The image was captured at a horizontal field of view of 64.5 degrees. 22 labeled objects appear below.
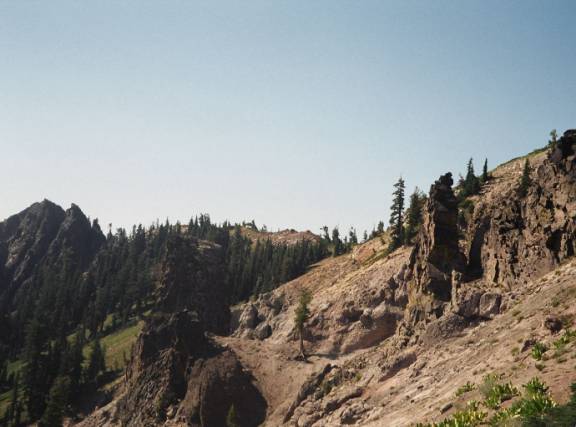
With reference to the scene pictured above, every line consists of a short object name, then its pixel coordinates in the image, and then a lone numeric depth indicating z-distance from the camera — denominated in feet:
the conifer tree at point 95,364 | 400.06
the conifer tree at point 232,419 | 232.63
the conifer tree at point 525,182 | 228.18
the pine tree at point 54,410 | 303.89
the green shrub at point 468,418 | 86.58
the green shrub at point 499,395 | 90.02
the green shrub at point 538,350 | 103.65
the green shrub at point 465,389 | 109.19
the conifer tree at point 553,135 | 355.77
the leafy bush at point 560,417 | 63.36
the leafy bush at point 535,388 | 83.66
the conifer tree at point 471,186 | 371.35
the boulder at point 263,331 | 336.08
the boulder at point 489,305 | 170.64
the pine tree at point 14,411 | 362.12
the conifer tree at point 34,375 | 375.25
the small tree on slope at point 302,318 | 285.64
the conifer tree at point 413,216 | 349.78
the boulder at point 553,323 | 113.50
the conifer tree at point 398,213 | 367.66
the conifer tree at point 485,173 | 389.39
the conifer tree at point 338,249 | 558.36
